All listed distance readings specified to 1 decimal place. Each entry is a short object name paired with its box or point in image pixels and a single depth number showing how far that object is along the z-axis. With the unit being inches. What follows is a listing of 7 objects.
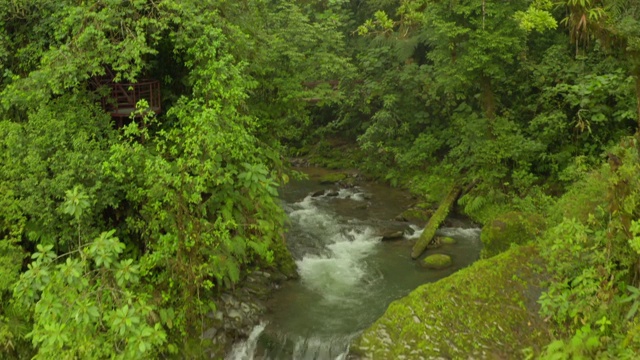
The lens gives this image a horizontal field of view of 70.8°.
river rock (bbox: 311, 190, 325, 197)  828.8
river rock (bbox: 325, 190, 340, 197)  833.5
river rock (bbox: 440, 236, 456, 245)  599.8
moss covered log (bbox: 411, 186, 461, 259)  575.2
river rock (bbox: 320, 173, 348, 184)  926.4
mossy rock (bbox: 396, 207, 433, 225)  688.4
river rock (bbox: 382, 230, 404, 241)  621.6
